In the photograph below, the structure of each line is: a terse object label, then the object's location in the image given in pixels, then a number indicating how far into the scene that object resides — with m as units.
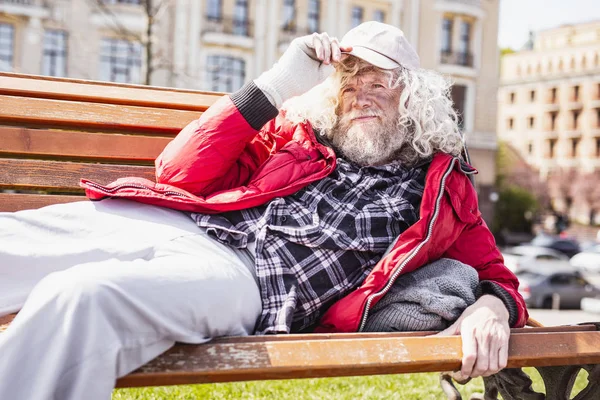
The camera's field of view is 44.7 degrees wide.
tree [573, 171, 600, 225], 56.91
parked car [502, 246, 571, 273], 19.65
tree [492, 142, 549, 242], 40.97
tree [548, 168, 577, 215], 58.25
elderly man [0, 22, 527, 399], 1.80
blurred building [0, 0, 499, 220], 24.98
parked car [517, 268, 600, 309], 18.47
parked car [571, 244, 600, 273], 30.47
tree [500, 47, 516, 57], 80.04
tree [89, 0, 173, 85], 9.65
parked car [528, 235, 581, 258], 34.66
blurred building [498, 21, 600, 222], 63.66
